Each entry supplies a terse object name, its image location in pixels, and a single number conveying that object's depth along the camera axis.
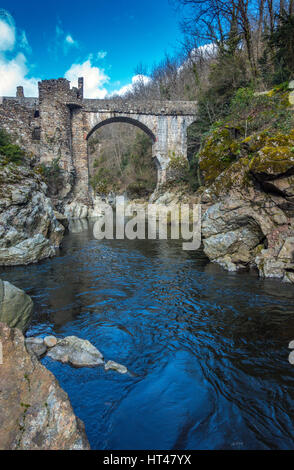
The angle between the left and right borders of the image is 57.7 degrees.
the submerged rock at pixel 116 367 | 3.39
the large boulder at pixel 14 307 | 3.57
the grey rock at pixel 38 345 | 3.65
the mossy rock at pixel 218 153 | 8.96
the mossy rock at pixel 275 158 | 6.39
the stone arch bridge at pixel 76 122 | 20.05
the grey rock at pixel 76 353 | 3.50
